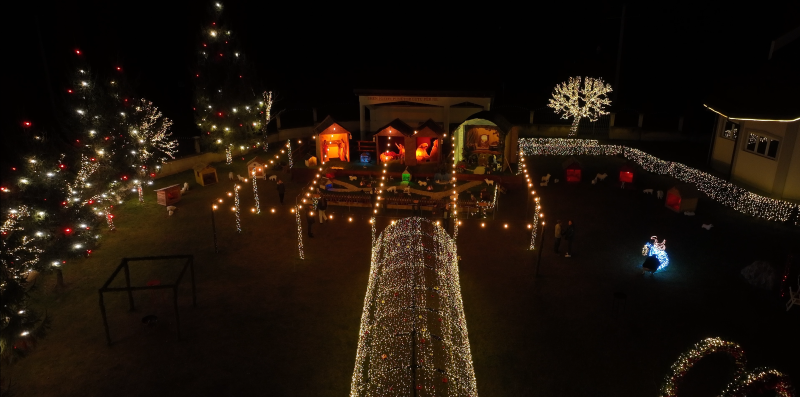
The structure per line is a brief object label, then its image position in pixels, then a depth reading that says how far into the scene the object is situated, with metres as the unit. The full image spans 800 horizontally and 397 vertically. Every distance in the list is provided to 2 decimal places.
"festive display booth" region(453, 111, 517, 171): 24.58
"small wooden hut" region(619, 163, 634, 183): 23.28
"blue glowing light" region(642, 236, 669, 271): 15.37
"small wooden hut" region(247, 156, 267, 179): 24.77
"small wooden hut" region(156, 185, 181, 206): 21.03
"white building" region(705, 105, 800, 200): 20.11
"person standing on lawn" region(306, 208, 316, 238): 17.80
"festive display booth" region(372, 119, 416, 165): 25.09
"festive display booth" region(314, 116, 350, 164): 25.36
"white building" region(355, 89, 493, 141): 28.23
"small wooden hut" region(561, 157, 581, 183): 24.41
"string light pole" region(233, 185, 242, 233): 19.06
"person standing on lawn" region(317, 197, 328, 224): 18.93
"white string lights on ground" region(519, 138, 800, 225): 19.39
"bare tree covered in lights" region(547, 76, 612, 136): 32.28
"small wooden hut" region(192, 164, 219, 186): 23.94
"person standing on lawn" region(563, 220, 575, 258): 16.09
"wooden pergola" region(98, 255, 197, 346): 11.56
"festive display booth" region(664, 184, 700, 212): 20.09
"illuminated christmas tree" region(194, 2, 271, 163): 26.55
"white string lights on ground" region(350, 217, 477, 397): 9.59
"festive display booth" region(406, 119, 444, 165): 24.94
